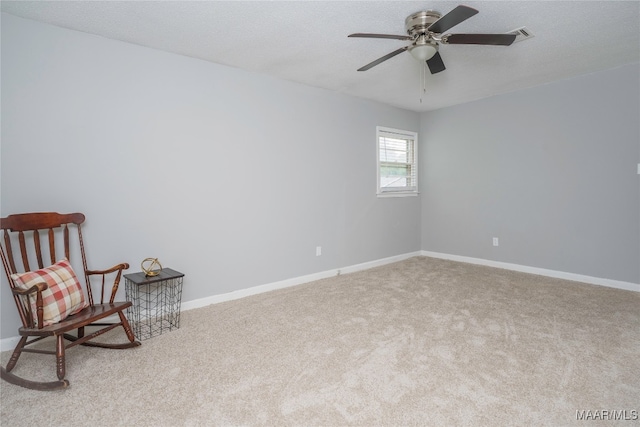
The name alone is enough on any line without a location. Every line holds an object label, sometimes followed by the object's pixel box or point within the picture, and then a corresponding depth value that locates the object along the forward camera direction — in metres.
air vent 2.53
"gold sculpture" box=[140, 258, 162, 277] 2.56
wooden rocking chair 1.82
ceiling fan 2.07
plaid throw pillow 1.90
